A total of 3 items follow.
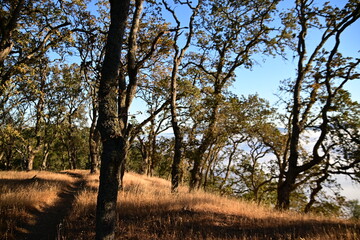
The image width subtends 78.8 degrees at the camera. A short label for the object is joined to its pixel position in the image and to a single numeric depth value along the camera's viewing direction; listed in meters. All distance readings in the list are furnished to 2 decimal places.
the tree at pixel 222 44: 12.44
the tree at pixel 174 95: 10.94
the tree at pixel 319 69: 10.81
